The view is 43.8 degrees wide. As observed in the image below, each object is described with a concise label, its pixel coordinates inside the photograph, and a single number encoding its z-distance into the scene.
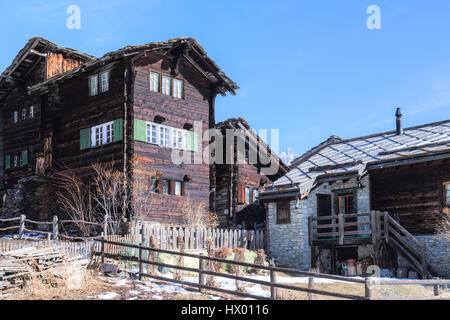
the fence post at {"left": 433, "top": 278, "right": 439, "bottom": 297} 18.09
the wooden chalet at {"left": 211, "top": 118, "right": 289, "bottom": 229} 35.97
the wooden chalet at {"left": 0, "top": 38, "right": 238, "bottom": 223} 30.78
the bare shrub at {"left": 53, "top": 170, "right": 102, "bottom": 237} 30.36
